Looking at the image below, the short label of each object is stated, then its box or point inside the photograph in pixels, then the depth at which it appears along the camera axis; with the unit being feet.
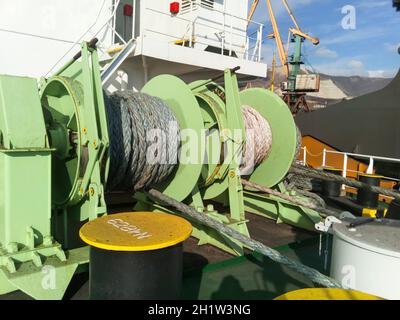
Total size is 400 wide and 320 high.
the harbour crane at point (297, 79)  96.32
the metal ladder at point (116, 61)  18.22
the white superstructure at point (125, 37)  19.11
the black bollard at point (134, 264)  6.45
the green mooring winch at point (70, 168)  8.33
